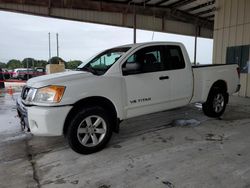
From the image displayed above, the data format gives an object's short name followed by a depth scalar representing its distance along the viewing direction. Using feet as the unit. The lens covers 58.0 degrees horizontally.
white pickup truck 10.95
